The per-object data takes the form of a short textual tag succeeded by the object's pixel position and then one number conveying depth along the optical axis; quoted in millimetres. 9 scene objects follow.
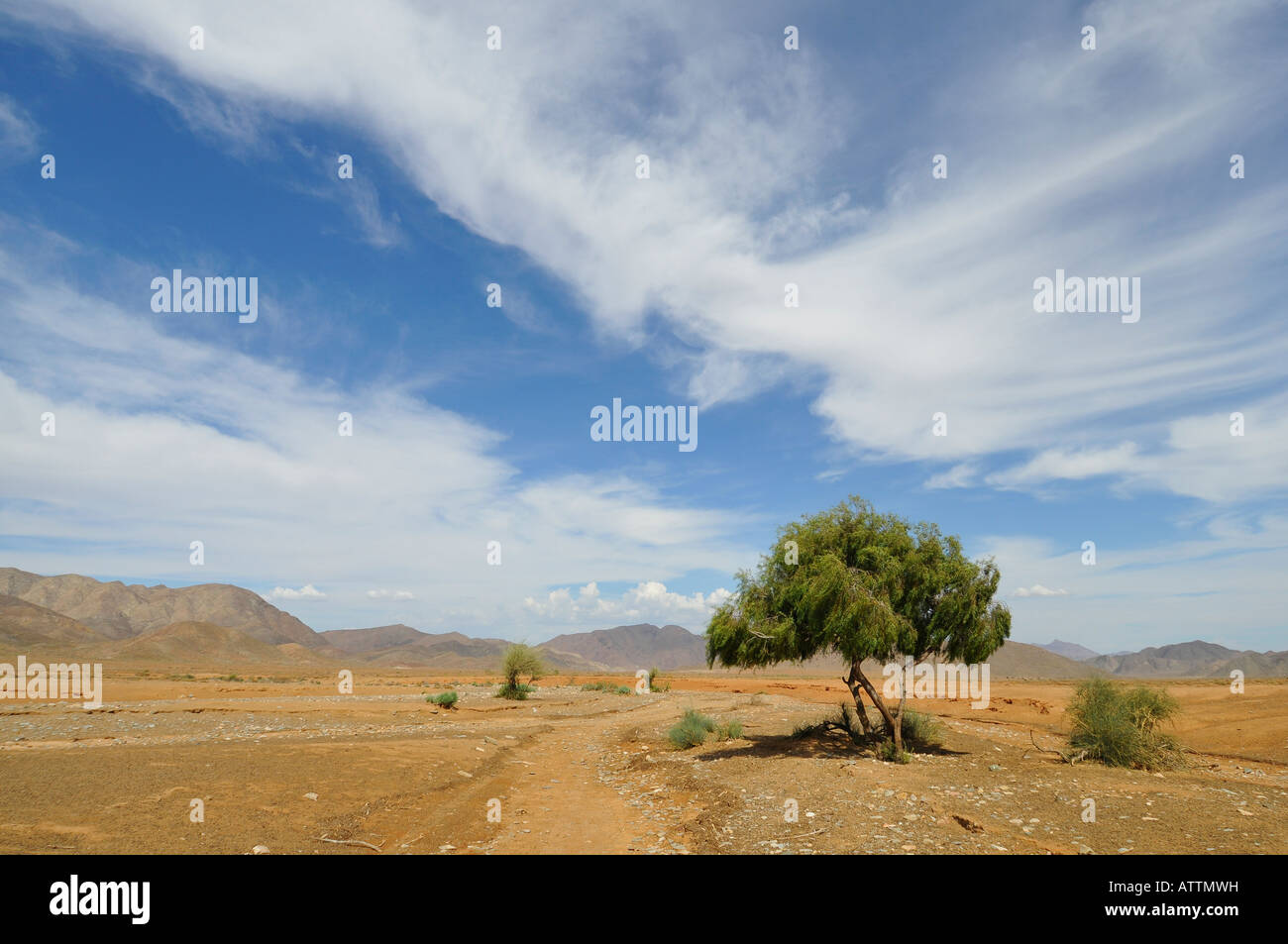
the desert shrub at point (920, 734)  19609
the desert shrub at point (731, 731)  22866
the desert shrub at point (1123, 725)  16638
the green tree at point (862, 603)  16266
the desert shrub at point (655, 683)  59356
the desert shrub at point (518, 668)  46719
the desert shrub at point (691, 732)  22375
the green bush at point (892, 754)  16709
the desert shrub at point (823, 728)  21000
